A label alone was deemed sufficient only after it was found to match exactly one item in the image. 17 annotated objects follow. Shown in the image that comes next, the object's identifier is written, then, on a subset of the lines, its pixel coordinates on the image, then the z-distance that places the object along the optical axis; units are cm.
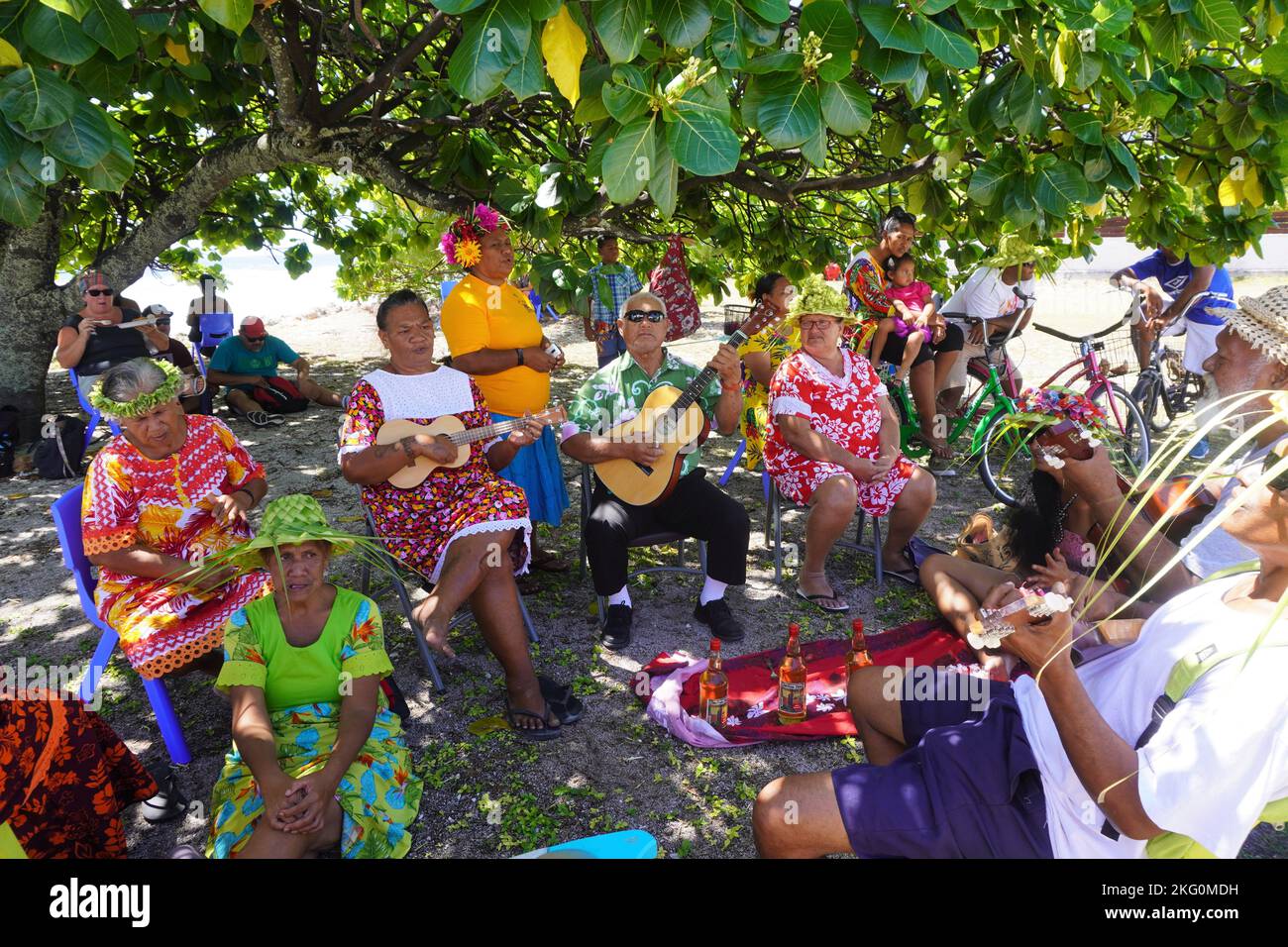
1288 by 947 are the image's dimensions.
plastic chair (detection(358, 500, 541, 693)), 367
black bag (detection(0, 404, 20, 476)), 662
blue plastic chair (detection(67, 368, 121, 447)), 651
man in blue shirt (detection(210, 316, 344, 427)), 842
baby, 610
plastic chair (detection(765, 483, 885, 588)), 472
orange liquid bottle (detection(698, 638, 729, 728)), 339
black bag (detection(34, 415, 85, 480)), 647
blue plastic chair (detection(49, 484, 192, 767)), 309
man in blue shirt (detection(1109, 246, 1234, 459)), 680
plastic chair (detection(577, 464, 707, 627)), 419
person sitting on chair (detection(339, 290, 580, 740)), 345
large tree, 176
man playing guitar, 414
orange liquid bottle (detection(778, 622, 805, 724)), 340
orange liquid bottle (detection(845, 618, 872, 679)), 358
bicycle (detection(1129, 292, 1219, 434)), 712
